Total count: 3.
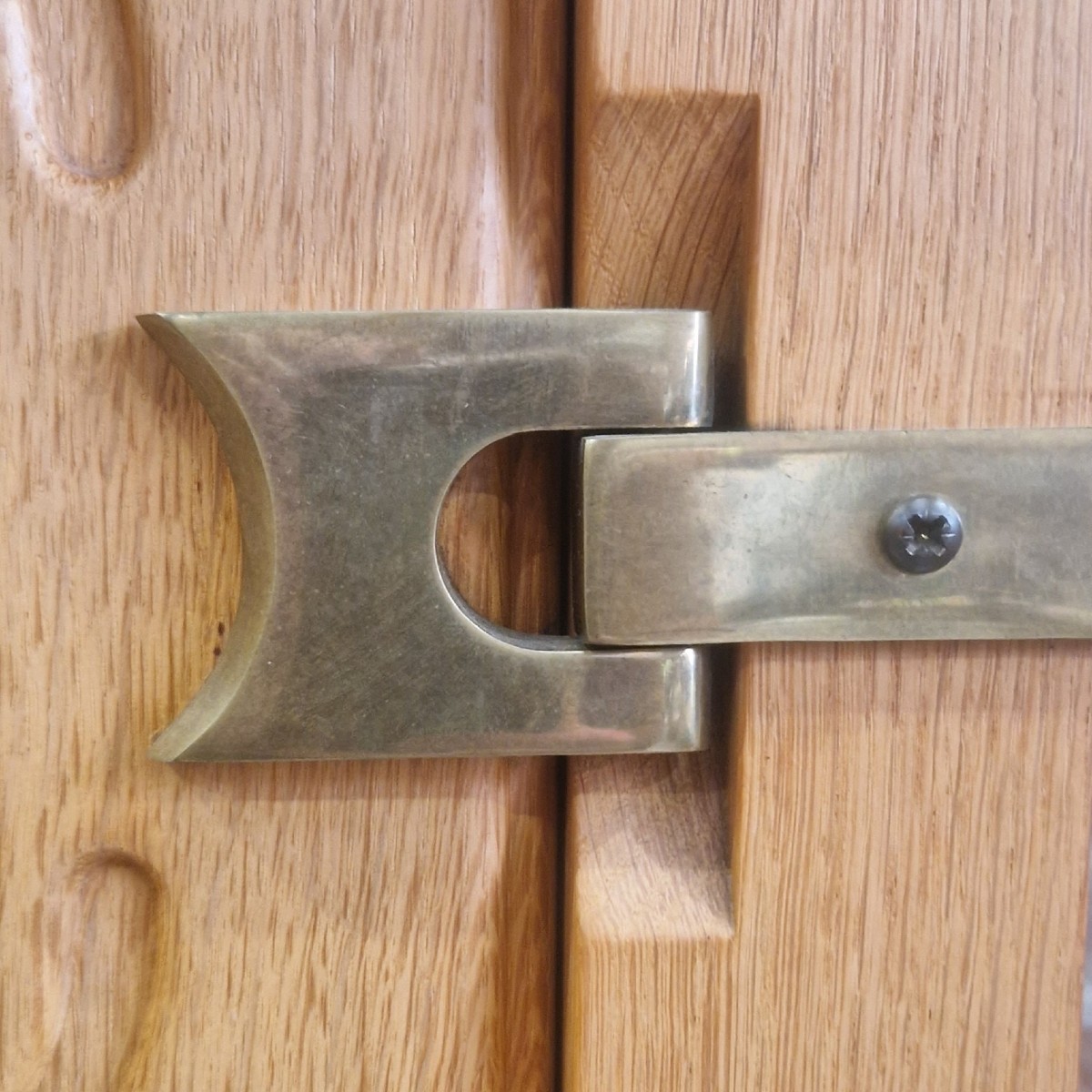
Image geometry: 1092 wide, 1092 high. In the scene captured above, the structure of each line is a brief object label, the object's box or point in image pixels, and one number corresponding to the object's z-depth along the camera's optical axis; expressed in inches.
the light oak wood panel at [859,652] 10.3
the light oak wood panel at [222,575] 10.6
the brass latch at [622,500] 10.2
